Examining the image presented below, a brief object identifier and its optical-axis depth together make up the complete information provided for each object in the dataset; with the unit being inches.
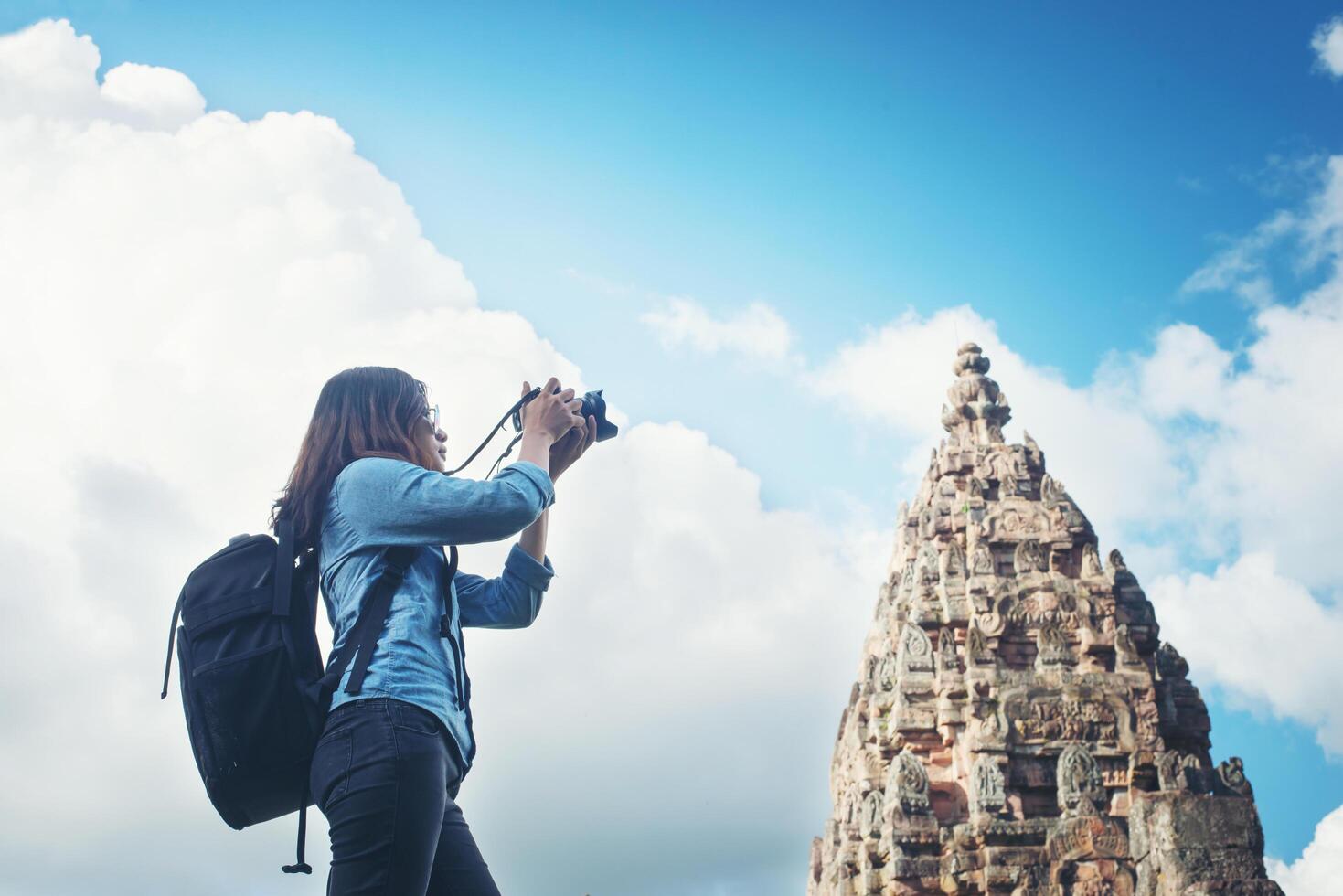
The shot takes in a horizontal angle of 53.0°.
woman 116.7
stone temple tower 608.7
